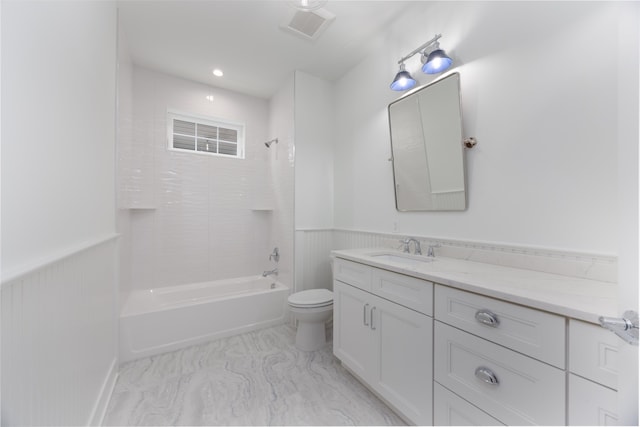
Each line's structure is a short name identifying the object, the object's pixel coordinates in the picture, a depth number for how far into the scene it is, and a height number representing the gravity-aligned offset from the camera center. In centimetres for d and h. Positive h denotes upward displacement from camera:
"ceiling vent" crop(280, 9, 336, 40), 185 +156
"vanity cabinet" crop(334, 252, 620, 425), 71 -57
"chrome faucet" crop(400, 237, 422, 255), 180 -26
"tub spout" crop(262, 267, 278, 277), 303 -78
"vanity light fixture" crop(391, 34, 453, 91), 154 +102
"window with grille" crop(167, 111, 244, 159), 288 +100
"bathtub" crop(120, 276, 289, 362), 201 -100
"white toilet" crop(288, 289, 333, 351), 205 -93
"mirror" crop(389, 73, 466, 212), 158 +49
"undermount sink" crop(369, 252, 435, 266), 162 -34
